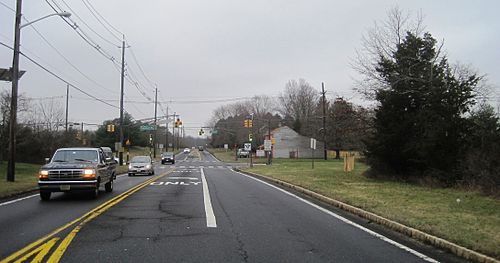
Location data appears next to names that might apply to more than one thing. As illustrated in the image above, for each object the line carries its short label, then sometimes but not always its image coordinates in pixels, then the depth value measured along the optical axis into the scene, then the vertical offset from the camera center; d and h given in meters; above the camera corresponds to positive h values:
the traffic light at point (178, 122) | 51.62 +3.86
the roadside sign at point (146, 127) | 66.18 +4.26
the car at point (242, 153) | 96.20 +1.02
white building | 89.50 +2.68
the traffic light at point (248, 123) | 47.47 +3.50
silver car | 34.28 -0.67
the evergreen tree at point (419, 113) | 21.11 +2.16
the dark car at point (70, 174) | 14.94 -0.52
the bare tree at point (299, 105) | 99.94 +11.77
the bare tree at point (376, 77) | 25.59 +4.59
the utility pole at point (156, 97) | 75.65 +9.67
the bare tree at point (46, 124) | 54.72 +4.16
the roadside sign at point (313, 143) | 37.91 +1.22
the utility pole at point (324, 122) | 62.07 +5.11
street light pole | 21.05 +2.72
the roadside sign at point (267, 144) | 42.99 +1.27
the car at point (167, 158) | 68.38 -0.03
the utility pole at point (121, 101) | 44.81 +5.24
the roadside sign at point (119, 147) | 45.34 +1.02
